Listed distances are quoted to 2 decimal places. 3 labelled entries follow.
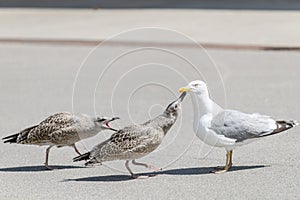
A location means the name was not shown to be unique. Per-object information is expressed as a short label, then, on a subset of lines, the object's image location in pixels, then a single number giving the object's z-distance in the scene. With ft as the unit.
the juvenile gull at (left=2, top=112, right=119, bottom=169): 48.06
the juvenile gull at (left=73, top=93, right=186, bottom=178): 46.03
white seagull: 47.19
